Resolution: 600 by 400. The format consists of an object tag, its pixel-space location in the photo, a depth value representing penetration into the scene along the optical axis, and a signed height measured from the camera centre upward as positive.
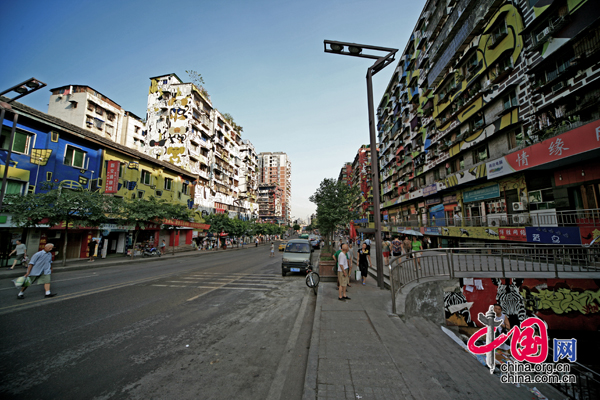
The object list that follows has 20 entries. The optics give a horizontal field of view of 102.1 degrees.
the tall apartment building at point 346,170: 100.00 +25.54
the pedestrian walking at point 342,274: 7.39 -1.37
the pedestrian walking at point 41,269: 7.49 -1.15
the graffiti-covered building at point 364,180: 63.37 +14.40
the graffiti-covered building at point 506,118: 12.41 +8.13
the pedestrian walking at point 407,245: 13.23 -0.88
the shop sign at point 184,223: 27.48 +0.95
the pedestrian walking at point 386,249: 12.19 -1.04
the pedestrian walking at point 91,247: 23.08 -1.47
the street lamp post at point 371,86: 8.35 +5.58
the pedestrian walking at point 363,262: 10.03 -1.36
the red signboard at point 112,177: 24.53 +5.49
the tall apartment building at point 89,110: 33.88 +17.74
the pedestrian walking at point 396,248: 13.03 -1.02
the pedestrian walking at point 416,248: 7.21 -1.06
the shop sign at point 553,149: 10.85 +4.20
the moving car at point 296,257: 12.77 -1.46
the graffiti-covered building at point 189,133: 39.84 +16.98
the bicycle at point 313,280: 8.68 -1.80
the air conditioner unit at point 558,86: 13.53 +7.99
